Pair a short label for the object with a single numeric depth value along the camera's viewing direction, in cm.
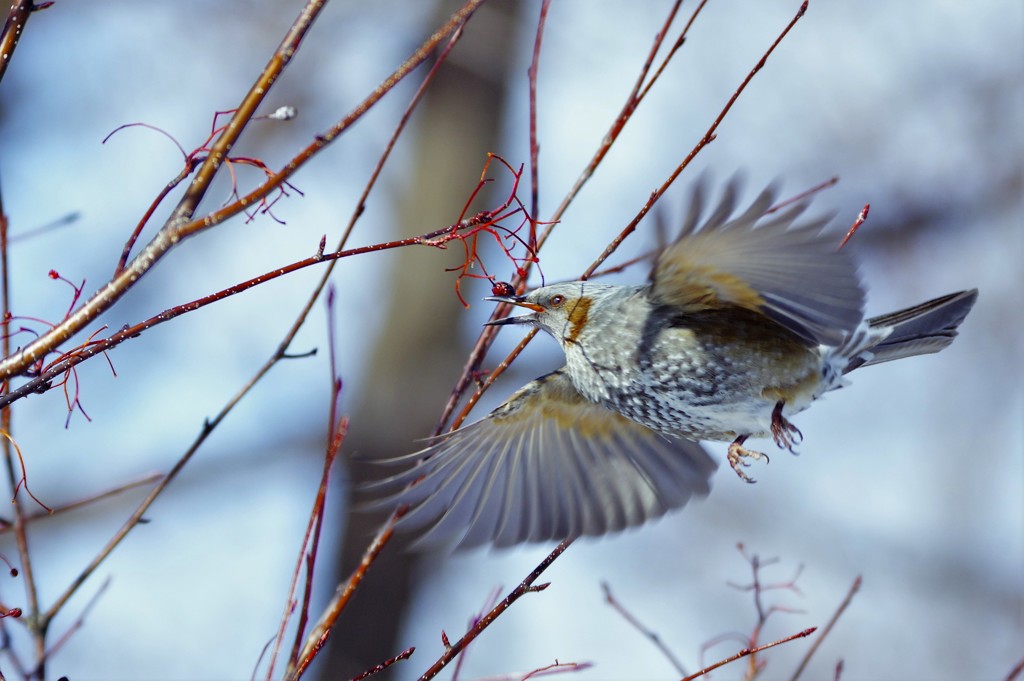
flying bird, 499
